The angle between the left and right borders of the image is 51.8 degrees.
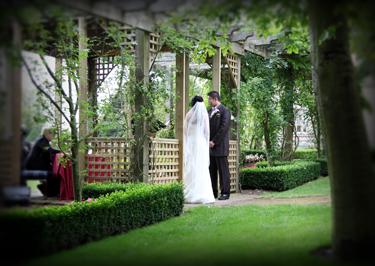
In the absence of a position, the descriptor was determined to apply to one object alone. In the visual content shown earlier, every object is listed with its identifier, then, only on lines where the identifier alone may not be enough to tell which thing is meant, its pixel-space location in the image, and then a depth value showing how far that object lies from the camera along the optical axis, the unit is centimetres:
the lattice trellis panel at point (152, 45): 642
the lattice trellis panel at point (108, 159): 663
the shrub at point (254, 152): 1645
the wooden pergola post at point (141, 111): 609
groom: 756
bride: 695
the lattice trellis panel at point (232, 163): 916
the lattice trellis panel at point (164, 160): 661
